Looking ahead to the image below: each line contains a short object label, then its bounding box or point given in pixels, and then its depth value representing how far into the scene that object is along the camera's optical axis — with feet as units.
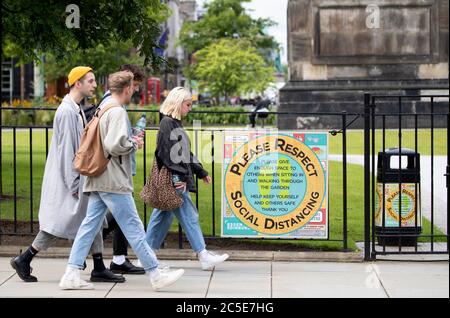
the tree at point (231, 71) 200.75
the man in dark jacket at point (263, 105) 133.59
